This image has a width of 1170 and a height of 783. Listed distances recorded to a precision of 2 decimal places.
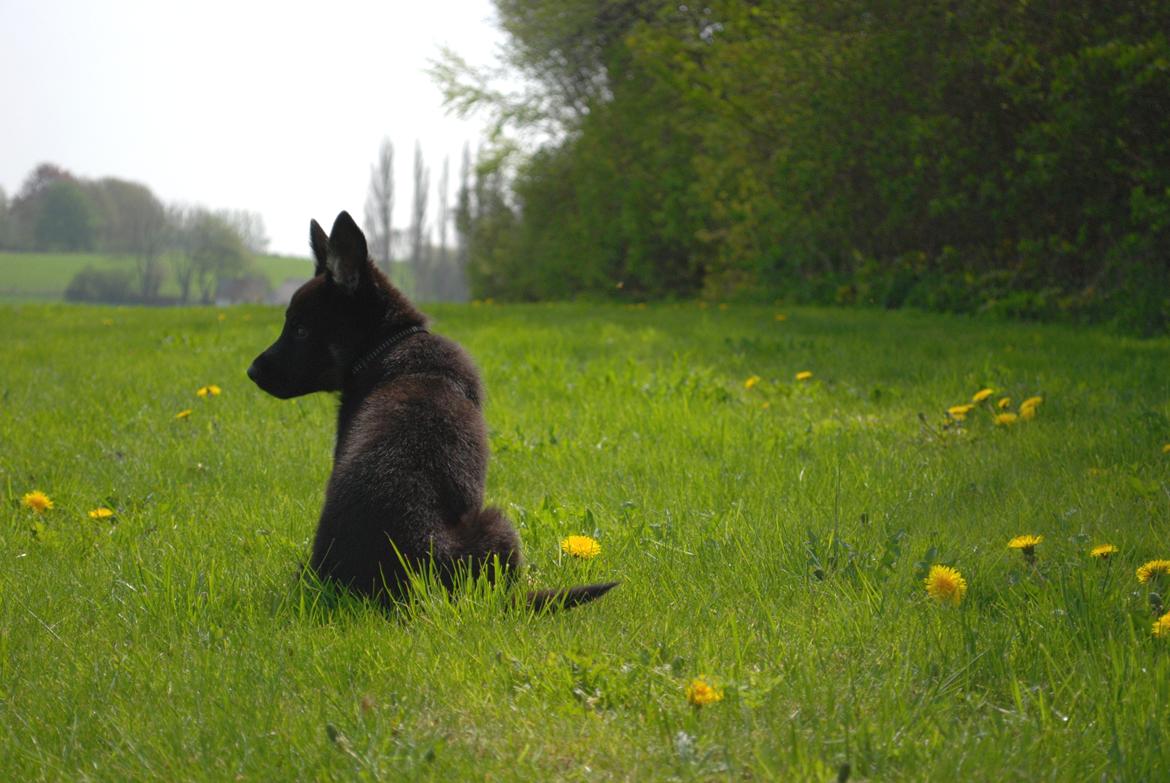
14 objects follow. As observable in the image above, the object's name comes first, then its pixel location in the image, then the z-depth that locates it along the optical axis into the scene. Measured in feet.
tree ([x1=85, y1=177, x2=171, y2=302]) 118.19
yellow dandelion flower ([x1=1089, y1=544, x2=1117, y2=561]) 9.08
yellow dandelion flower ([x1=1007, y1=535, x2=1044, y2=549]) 9.12
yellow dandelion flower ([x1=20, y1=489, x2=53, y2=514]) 12.52
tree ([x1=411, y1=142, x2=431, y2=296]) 190.49
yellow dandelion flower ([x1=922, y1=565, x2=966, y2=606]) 8.66
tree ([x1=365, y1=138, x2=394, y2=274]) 188.24
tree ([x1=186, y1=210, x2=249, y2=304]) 122.01
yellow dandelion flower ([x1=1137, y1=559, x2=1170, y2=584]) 8.62
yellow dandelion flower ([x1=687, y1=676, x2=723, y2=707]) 6.70
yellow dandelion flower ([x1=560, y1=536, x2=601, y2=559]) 9.98
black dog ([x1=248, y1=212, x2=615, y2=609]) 8.38
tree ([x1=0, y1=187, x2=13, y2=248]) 148.35
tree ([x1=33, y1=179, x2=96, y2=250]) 149.07
